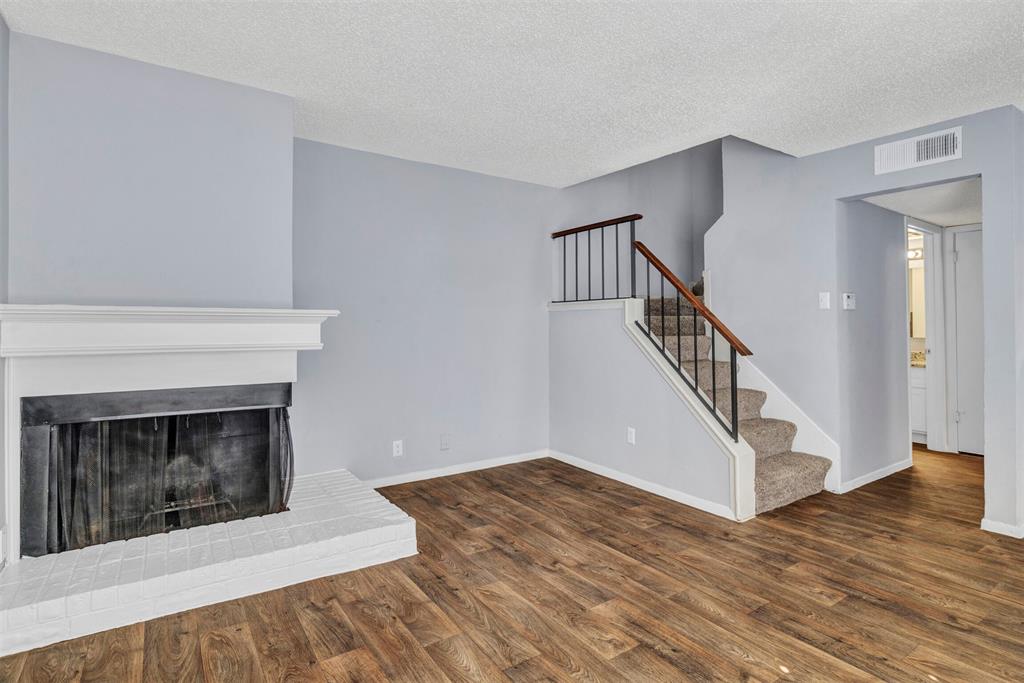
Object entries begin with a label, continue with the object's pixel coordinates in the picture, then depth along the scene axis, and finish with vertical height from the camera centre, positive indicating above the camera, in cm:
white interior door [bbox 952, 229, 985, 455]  485 -4
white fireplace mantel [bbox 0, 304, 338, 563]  233 -1
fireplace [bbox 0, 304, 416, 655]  226 -63
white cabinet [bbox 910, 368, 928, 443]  534 -67
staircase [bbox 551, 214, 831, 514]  350 -18
